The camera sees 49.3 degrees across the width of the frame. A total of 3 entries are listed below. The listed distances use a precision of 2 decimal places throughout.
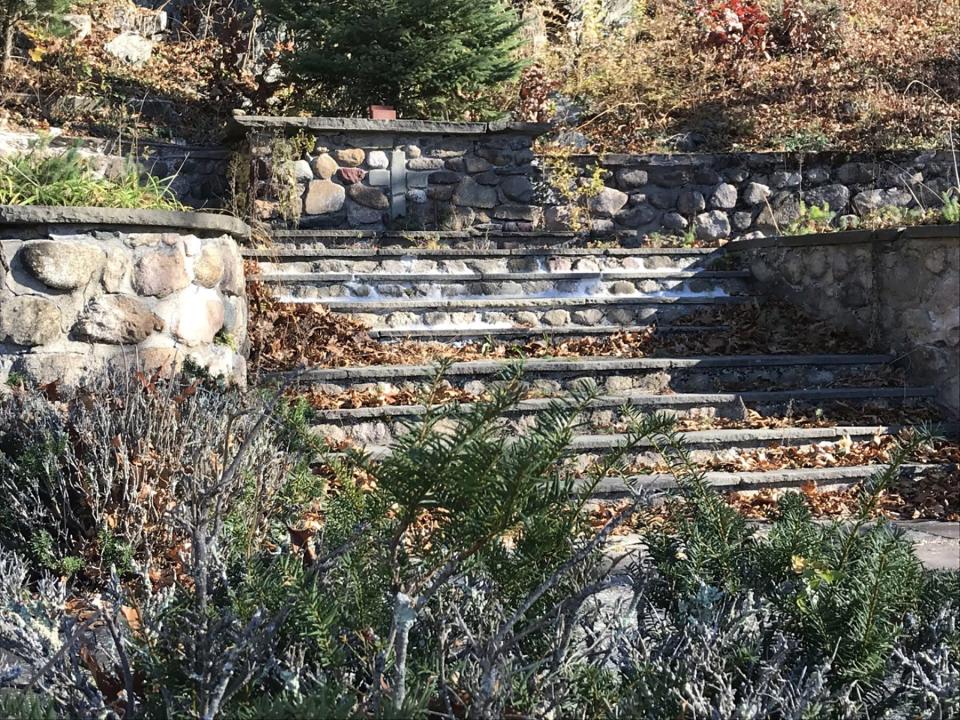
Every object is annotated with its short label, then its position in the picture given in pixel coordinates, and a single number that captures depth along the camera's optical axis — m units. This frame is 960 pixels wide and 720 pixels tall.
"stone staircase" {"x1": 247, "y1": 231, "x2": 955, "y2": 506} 5.29
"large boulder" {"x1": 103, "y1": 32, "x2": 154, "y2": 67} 11.08
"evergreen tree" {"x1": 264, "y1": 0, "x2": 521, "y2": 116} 8.77
